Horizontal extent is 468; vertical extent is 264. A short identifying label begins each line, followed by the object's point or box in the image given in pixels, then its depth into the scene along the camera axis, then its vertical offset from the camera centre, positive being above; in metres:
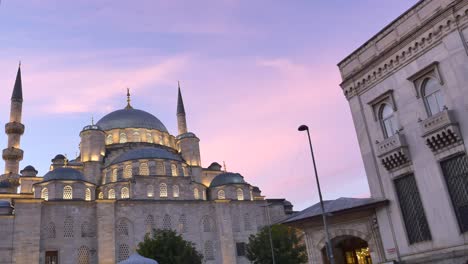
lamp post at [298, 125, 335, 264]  15.22 +0.54
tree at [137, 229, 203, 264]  33.66 +2.58
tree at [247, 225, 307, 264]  35.12 +1.68
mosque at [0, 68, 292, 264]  40.91 +8.78
